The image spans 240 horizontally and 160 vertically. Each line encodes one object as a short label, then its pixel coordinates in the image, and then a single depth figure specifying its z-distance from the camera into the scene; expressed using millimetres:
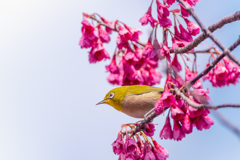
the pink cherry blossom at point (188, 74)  6668
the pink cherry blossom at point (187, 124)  5344
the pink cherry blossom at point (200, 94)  4742
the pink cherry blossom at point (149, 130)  6711
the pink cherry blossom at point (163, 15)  5992
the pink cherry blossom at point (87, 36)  7465
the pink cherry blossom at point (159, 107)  5129
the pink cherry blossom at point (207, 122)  5238
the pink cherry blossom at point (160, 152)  6469
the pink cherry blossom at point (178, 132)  5684
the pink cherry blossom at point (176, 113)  5180
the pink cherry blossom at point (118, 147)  6258
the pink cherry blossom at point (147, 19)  6516
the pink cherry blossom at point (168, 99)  5027
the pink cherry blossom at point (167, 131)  5934
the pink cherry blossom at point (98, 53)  7820
